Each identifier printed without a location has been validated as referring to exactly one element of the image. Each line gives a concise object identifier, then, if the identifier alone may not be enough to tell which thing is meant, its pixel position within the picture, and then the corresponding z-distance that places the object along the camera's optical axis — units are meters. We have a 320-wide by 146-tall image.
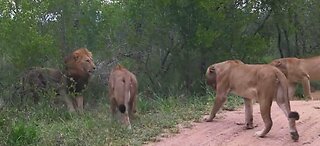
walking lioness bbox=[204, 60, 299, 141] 10.66
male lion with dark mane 15.32
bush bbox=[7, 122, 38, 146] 10.92
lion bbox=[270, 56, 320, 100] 18.05
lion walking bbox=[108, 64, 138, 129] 12.10
